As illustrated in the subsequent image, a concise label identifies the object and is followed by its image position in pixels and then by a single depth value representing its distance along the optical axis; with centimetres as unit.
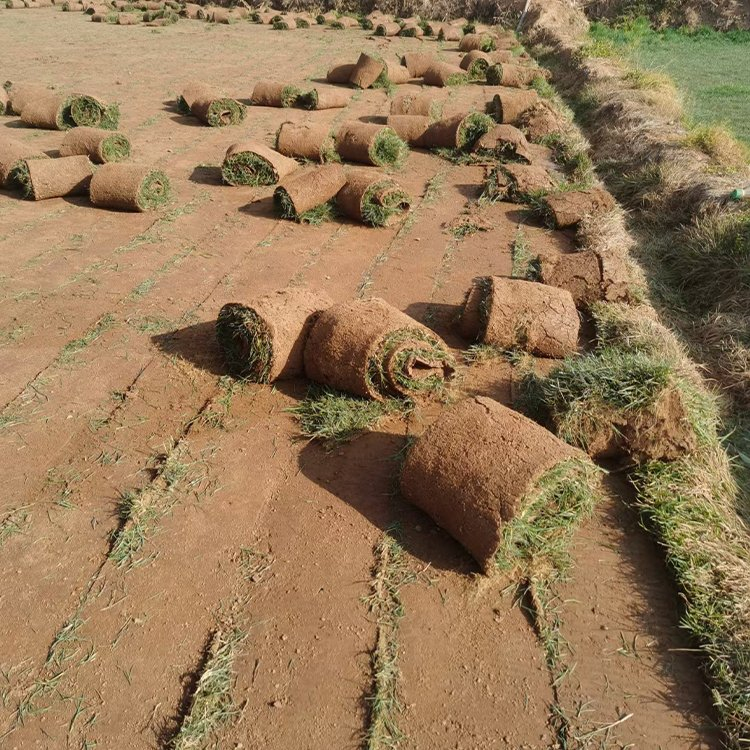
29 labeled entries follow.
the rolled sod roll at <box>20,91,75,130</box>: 1192
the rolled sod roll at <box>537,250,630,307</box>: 682
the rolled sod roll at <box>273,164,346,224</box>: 866
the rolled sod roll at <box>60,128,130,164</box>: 1014
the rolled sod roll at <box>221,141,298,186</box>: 962
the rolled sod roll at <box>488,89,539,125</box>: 1313
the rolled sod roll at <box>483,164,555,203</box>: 970
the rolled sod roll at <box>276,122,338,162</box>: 1064
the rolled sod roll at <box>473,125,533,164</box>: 1119
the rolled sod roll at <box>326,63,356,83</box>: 1678
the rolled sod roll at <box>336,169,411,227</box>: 863
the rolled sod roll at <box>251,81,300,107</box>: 1424
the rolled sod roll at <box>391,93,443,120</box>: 1315
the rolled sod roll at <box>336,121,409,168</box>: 1054
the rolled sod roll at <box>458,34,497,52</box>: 2156
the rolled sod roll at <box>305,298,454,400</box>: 495
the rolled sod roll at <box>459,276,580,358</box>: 583
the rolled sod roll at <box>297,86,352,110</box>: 1430
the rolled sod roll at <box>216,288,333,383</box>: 521
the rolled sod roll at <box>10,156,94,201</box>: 887
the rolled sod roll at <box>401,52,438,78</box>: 1769
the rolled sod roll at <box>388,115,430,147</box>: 1195
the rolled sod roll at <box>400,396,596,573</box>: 368
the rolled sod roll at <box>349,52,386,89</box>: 1630
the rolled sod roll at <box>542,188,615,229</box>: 880
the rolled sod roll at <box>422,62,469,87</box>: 1723
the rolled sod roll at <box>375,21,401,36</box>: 2509
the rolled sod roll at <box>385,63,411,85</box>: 1681
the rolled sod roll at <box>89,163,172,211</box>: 864
